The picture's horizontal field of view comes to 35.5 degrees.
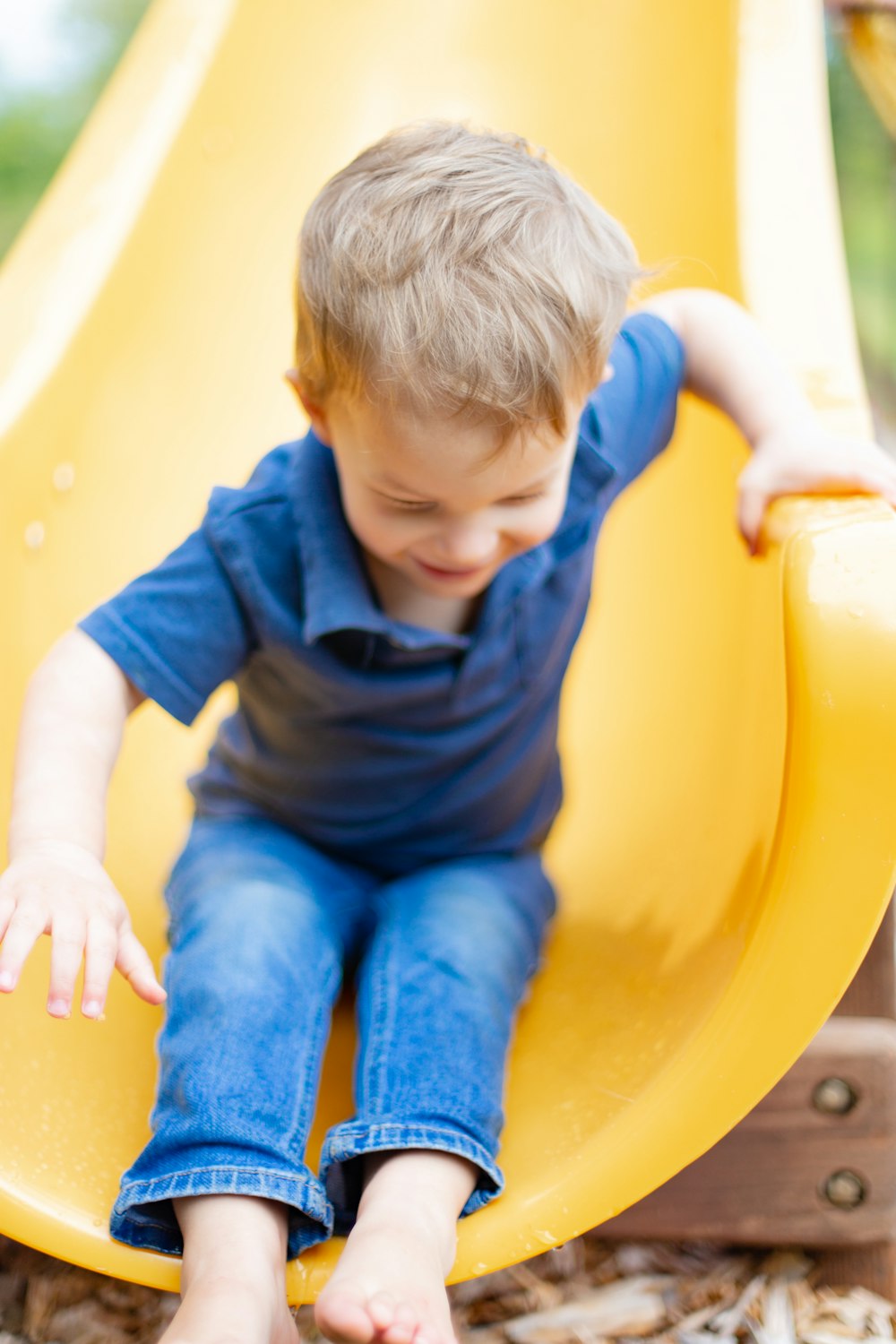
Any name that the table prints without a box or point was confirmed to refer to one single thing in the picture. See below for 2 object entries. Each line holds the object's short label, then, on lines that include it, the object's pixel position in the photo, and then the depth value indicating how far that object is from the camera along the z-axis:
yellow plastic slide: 0.83
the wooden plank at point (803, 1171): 1.07
